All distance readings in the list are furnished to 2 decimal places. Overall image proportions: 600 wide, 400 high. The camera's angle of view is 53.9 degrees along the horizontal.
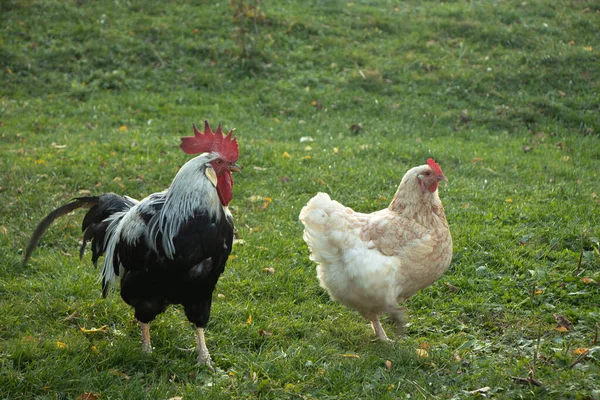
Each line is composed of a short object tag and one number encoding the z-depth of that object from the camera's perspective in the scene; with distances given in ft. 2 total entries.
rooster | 14.40
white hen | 15.58
